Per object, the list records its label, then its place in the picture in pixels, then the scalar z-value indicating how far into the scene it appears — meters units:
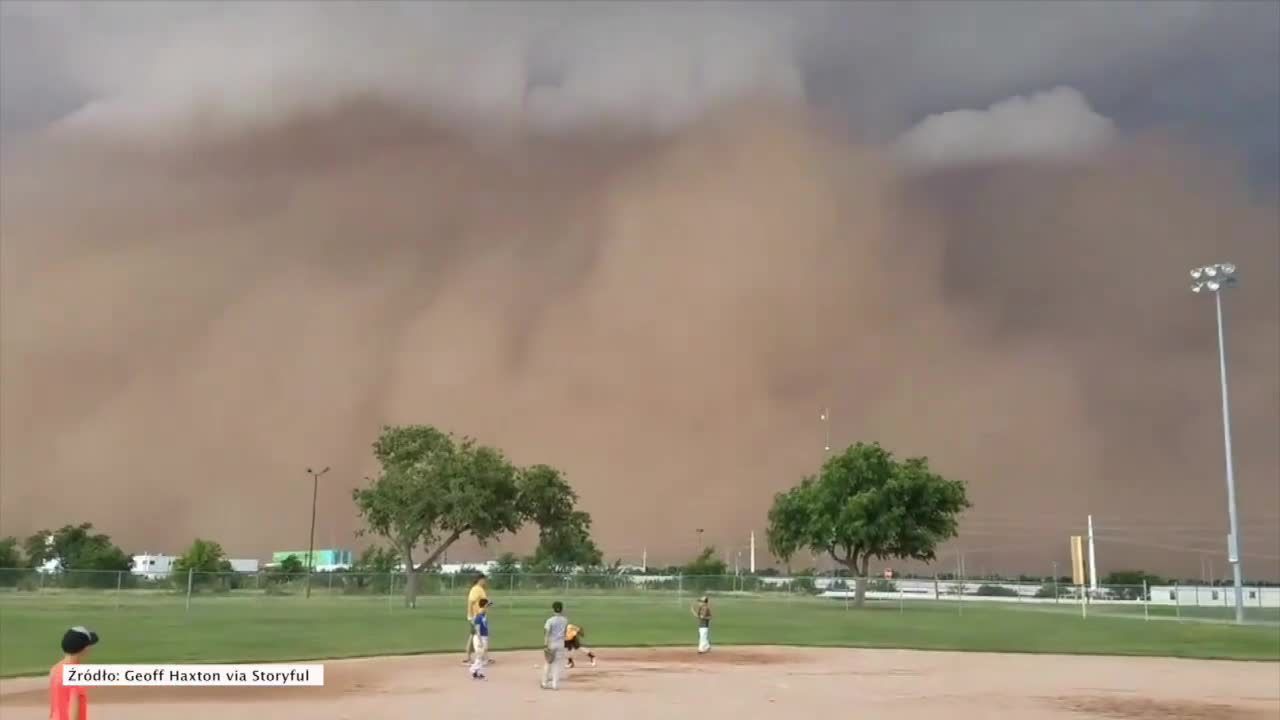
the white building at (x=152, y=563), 169.00
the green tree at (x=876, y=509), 67.56
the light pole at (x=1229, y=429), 53.53
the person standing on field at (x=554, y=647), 21.77
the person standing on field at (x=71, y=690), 7.50
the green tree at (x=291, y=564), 134.82
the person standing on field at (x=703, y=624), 32.25
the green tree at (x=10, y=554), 120.25
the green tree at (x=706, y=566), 149.50
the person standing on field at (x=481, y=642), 23.78
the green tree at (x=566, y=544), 97.06
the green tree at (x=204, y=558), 125.69
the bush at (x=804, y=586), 84.75
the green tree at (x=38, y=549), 134.50
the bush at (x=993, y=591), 92.56
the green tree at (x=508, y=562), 145.75
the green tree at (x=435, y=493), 75.38
